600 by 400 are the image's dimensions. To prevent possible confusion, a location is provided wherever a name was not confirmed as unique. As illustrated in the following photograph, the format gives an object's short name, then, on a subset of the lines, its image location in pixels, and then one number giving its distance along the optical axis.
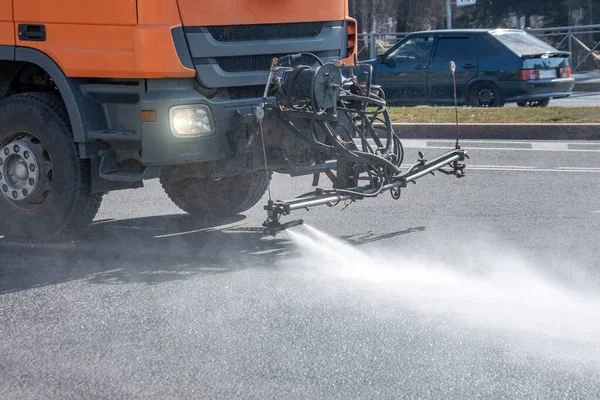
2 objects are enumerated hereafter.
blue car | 18.50
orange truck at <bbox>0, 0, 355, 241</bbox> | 7.09
